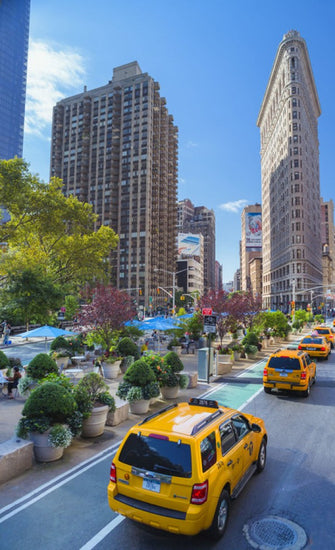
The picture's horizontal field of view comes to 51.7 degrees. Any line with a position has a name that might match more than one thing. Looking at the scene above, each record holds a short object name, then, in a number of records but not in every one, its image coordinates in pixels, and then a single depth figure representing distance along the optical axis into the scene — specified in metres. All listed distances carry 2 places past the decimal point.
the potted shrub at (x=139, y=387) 10.57
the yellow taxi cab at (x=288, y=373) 12.59
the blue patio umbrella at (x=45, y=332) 17.95
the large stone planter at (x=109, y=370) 16.64
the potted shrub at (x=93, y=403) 8.35
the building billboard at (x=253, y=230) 164.00
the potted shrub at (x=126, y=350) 18.25
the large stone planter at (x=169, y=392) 12.48
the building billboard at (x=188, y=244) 144.75
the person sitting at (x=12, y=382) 12.68
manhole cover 4.60
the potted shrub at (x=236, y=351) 22.00
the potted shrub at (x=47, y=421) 7.20
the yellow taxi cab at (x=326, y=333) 29.50
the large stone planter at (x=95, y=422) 8.57
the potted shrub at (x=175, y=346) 24.84
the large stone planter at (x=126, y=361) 17.89
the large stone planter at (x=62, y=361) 18.59
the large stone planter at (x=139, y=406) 10.65
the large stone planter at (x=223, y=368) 17.23
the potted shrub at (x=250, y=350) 22.59
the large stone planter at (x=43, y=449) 7.23
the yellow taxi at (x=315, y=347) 21.70
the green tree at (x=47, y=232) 25.72
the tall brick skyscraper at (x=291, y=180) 96.25
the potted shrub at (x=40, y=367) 12.09
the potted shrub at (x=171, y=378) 12.37
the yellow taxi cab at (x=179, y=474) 4.38
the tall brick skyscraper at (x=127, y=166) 107.81
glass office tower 182.12
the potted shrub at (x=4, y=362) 14.43
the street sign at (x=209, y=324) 15.27
